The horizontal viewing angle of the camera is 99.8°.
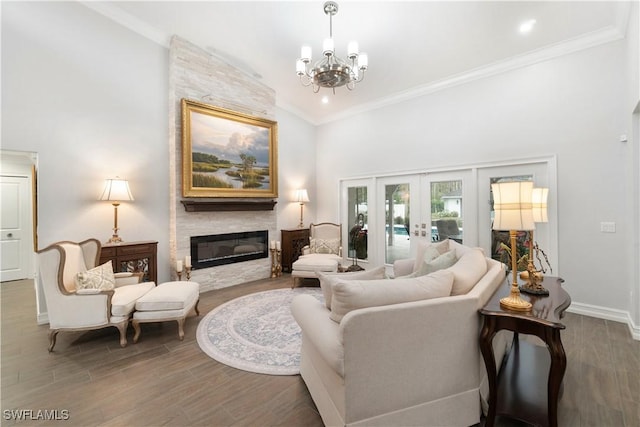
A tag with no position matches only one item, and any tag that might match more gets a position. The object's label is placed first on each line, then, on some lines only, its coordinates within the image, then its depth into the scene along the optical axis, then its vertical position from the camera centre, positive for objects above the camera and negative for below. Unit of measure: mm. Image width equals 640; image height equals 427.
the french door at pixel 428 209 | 3836 +59
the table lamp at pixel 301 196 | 6070 +386
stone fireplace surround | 4438 +1634
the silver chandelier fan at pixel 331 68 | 2859 +1612
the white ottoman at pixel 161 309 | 2910 -1033
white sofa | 1470 -864
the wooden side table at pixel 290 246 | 5844 -717
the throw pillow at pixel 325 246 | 5383 -664
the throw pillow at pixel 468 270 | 1837 -432
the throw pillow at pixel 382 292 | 1586 -483
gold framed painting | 4508 +1120
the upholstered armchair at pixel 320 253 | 4641 -793
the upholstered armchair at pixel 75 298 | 2732 -866
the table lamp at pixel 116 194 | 3703 +286
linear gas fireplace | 4699 -649
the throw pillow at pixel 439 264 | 2285 -443
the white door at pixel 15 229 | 5059 -268
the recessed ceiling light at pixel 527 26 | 3245 +2283
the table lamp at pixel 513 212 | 1692 -3
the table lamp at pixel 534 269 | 2150 -453
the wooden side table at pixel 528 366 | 1537 -949
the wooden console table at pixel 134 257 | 3656 -598
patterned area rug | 2502 -1367
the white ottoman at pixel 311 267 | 4617 -925
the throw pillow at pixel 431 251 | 2788 -428
